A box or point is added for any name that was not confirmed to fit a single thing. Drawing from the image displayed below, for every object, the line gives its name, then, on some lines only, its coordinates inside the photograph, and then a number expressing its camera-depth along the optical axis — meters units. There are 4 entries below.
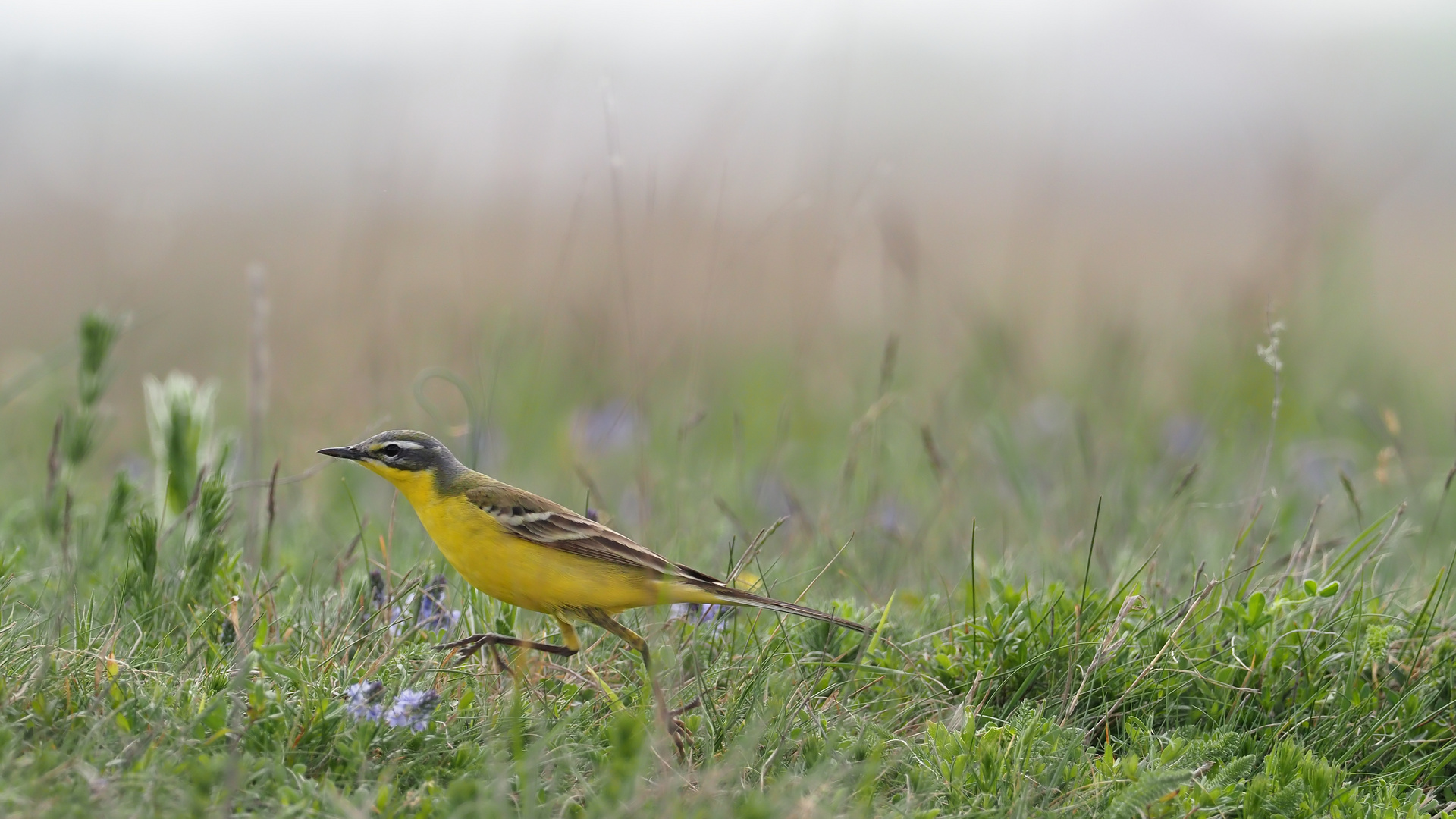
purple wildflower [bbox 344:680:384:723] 5.93
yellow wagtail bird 6.82
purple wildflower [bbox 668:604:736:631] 7.81
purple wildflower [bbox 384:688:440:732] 5.94
